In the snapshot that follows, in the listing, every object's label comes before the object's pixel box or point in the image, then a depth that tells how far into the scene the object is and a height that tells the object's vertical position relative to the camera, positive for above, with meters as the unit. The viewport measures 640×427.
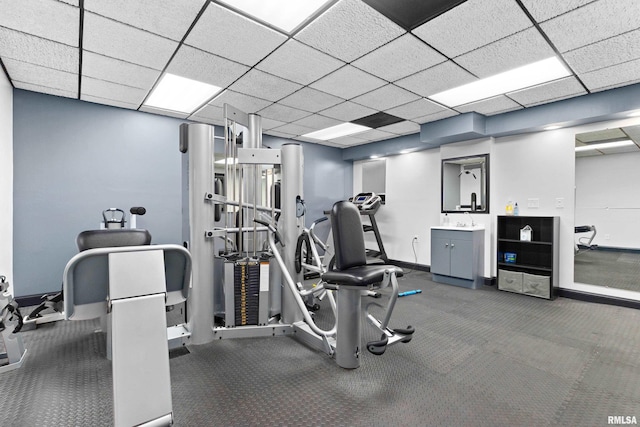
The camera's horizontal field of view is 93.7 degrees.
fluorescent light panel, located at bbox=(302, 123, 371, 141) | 5.45 +1.47
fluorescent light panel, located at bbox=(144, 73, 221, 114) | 3.55 +1.46
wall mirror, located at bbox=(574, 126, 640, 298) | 4.05 -0.03
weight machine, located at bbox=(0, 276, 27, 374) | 2.27 -0.98
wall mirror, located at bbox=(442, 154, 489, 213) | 5.06 +0.40
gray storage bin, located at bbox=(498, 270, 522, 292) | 4.43 -1.11
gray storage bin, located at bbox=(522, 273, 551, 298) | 4.16 -1.11
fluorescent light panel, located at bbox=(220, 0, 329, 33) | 2.14 +1.46
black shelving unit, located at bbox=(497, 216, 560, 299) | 4.23 -0.76
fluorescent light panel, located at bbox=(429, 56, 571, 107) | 3.13 +1.46
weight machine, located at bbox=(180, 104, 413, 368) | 2.50 -0.52
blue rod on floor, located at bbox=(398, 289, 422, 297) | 4.32 -1.26
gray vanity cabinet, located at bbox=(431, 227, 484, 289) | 4.75 -0.80
